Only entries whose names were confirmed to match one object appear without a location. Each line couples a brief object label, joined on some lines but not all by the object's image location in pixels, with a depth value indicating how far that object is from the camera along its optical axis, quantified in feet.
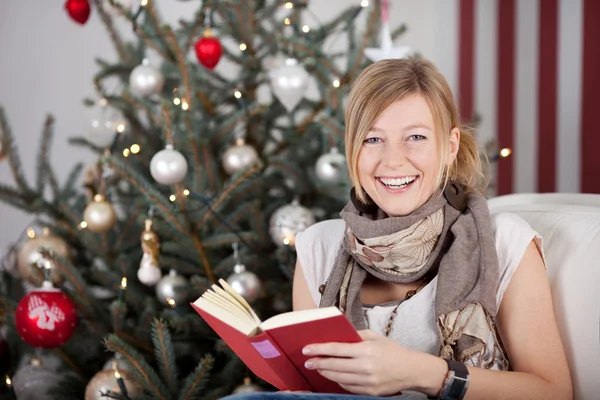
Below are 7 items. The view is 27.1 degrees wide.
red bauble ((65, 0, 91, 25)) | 9.12
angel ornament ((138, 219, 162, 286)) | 8.68
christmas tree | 8.61
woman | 6.53
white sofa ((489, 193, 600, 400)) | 6.57
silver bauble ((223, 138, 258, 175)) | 8.99
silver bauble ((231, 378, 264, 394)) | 8.41
